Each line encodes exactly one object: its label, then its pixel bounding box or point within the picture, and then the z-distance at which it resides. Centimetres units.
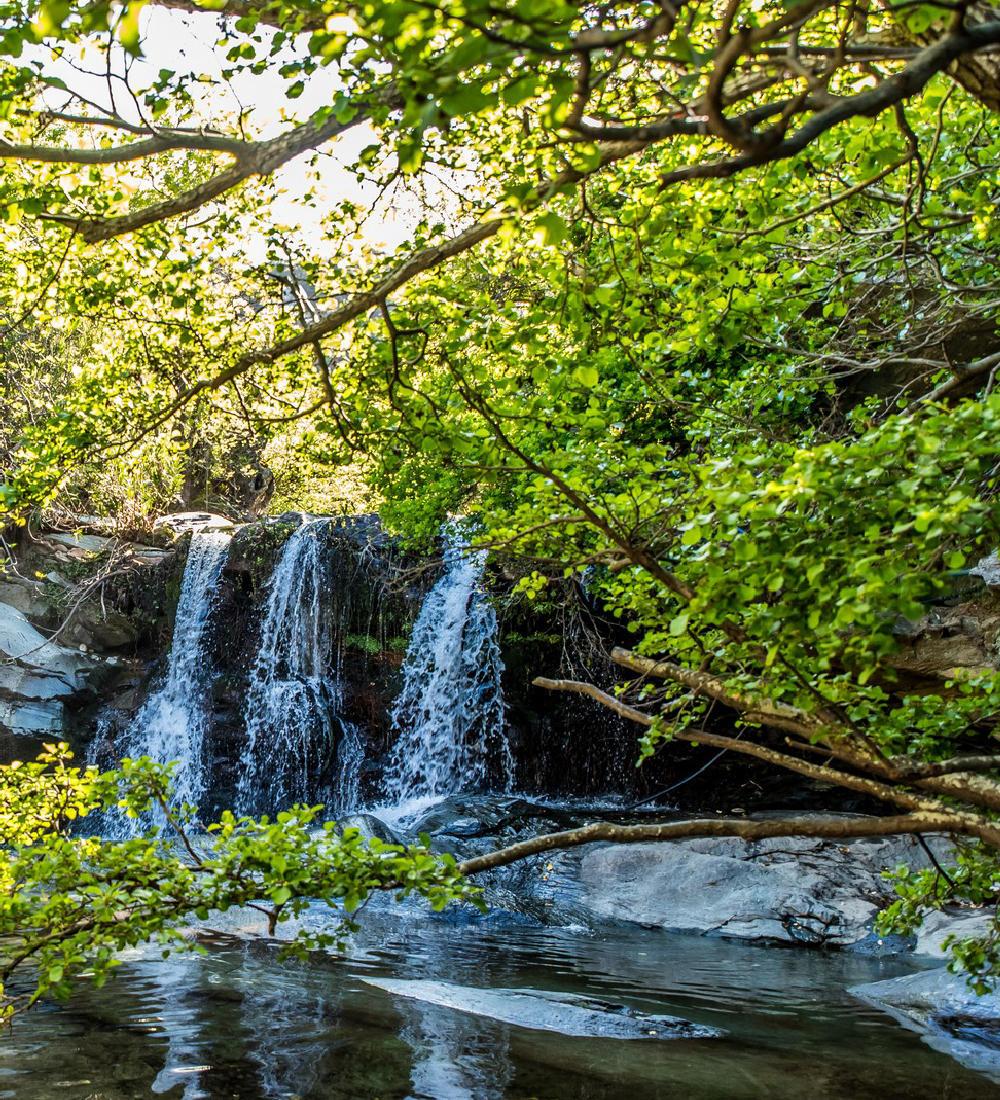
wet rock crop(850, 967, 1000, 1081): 605
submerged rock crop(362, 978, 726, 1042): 623
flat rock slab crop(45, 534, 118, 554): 1877
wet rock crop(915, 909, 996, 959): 812
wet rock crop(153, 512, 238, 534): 1866
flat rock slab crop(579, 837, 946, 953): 977
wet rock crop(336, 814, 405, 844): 1067
